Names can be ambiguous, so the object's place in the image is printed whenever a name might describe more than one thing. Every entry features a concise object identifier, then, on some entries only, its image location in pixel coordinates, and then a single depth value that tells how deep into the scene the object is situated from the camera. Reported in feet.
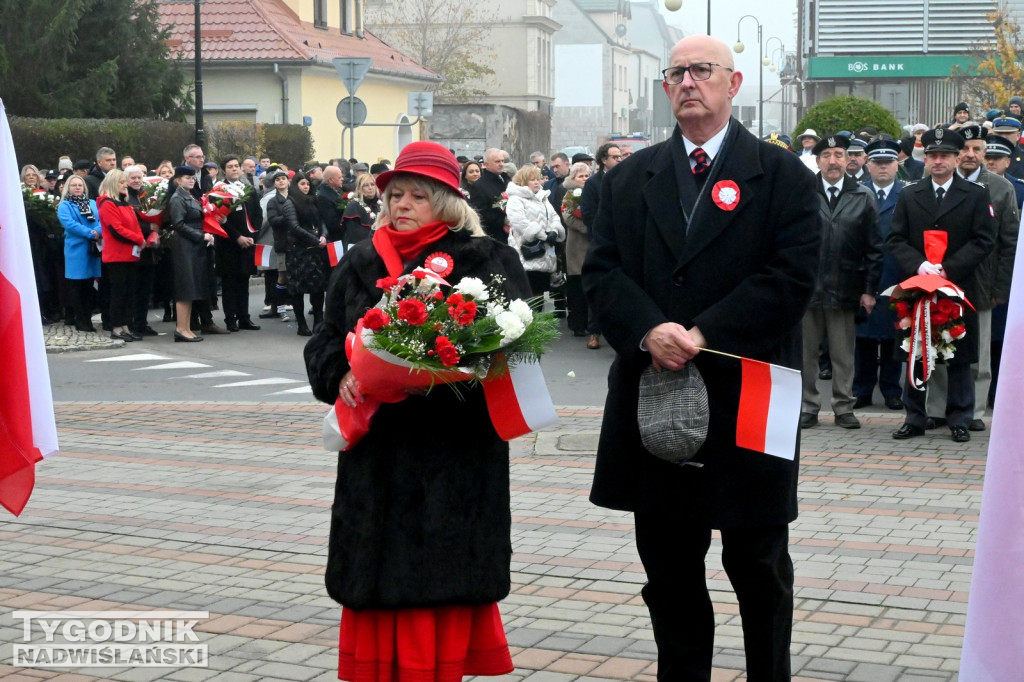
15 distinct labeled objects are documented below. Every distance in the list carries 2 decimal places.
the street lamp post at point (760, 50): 199.14
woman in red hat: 14.43
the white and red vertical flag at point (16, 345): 15.44
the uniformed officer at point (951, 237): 33.01
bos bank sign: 157.89
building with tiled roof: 138.31
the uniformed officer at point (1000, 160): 38.91
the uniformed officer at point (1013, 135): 45.29
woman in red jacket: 53.11
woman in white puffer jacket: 54.19
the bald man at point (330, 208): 58.54
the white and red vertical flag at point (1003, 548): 8.86
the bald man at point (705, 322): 14.24
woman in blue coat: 54.44
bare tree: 215.92
